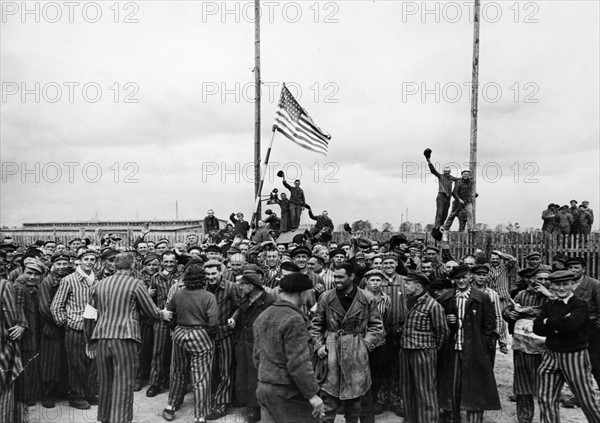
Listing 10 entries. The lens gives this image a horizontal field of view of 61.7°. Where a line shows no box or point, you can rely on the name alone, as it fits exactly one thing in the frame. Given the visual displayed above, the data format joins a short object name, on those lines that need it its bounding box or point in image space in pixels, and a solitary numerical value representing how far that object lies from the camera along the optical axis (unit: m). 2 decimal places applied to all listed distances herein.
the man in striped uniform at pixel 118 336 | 5.41
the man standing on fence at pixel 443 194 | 14.41
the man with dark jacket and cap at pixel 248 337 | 6.41
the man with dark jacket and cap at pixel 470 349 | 5.97
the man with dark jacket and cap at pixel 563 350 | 4.98
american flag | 14.32
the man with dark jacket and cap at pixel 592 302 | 6.25
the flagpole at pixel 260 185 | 14.67
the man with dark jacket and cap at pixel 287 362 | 3.96
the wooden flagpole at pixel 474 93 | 15.66
